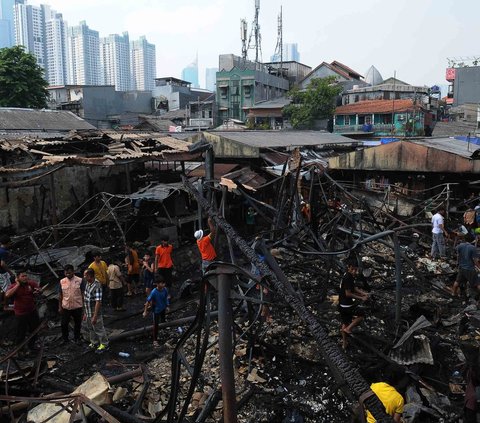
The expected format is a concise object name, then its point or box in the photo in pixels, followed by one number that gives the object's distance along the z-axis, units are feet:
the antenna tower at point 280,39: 178.50
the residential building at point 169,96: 165.58
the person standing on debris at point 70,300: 25.20
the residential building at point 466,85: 153.48
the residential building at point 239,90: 151.74
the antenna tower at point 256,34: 169.07
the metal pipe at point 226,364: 11.49
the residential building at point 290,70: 186.39
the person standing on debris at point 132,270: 34.01
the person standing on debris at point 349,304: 23.79
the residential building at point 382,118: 114.21
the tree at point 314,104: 127.34
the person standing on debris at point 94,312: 25.04
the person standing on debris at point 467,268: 31.99
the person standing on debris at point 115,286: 29.99
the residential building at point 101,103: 135.74
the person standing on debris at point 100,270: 29.04
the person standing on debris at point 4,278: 28.89
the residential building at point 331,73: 169.99
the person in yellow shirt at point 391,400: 17.63
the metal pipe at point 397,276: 22.97
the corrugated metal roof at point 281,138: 64.32
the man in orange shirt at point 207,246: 30.53
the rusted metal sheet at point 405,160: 56.18
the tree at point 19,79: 96.65
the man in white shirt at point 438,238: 41.86
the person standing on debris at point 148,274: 32.30
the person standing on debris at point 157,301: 25.84
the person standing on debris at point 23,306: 24.75
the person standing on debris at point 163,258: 32.89
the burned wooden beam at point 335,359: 10.57
